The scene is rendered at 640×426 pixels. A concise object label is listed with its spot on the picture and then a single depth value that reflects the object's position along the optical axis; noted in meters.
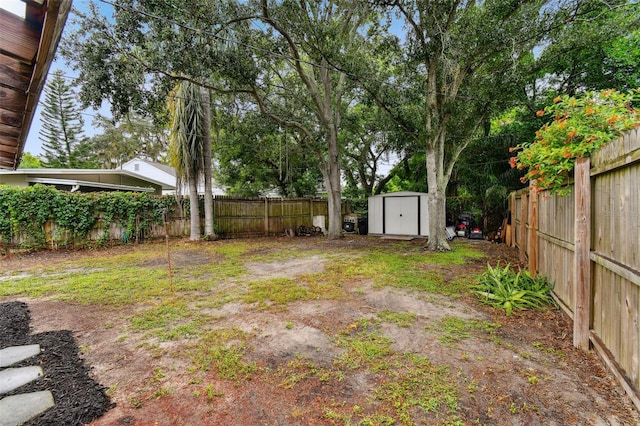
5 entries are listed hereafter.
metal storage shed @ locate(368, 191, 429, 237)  10.87
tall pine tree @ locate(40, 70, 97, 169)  21.25
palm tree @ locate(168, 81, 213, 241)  8.88
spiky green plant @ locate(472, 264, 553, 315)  3.45
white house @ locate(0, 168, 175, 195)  9.02
